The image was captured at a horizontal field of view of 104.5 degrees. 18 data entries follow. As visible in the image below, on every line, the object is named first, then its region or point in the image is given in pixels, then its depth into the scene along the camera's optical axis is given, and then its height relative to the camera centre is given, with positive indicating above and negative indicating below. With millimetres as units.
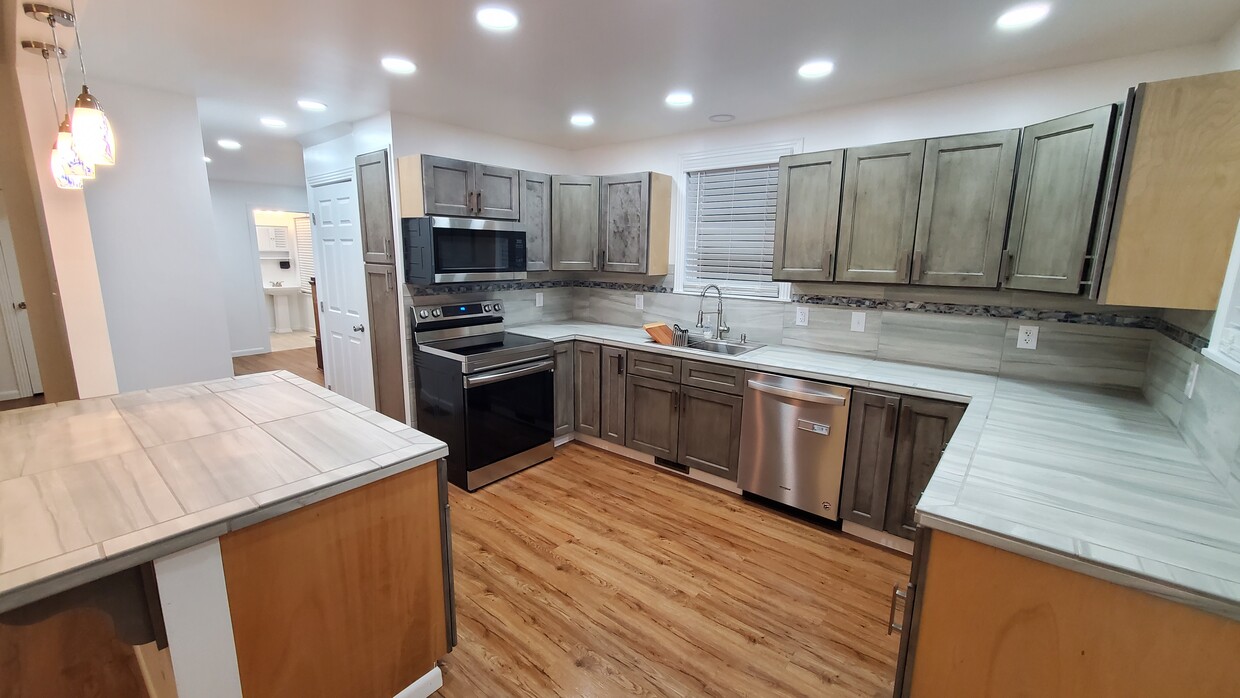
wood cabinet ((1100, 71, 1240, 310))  1526 +261
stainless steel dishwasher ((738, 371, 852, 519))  2654 -986
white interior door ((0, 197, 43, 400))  4508 -740
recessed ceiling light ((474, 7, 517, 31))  1893 +989
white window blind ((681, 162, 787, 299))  3486 +285
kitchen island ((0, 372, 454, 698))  1064 -673
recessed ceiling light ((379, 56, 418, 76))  2412 +1012
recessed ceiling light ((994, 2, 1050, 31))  1779 +970
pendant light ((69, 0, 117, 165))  1508 +410
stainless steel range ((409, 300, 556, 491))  3094 -848
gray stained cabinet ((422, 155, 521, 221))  3180 +530
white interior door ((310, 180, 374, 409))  3855 -232
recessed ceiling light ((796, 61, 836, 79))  2350 +994
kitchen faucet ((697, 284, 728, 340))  3561 -424
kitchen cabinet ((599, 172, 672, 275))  3703 +358
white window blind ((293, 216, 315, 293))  9039 +329
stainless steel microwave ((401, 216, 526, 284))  3160 +106
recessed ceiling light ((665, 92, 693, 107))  2848 +1017
